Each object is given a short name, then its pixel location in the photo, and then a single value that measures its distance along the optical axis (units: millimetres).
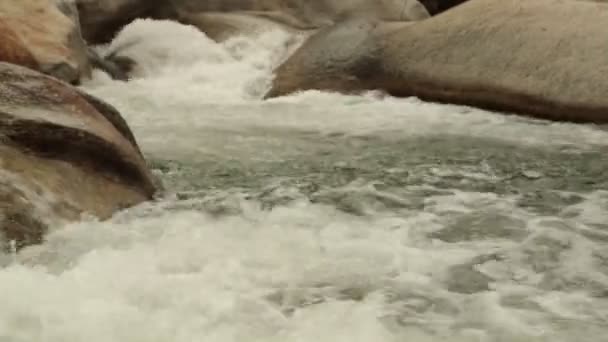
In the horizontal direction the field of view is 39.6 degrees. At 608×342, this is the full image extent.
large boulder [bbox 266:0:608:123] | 6684
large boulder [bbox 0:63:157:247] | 3645
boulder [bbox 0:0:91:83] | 7043
